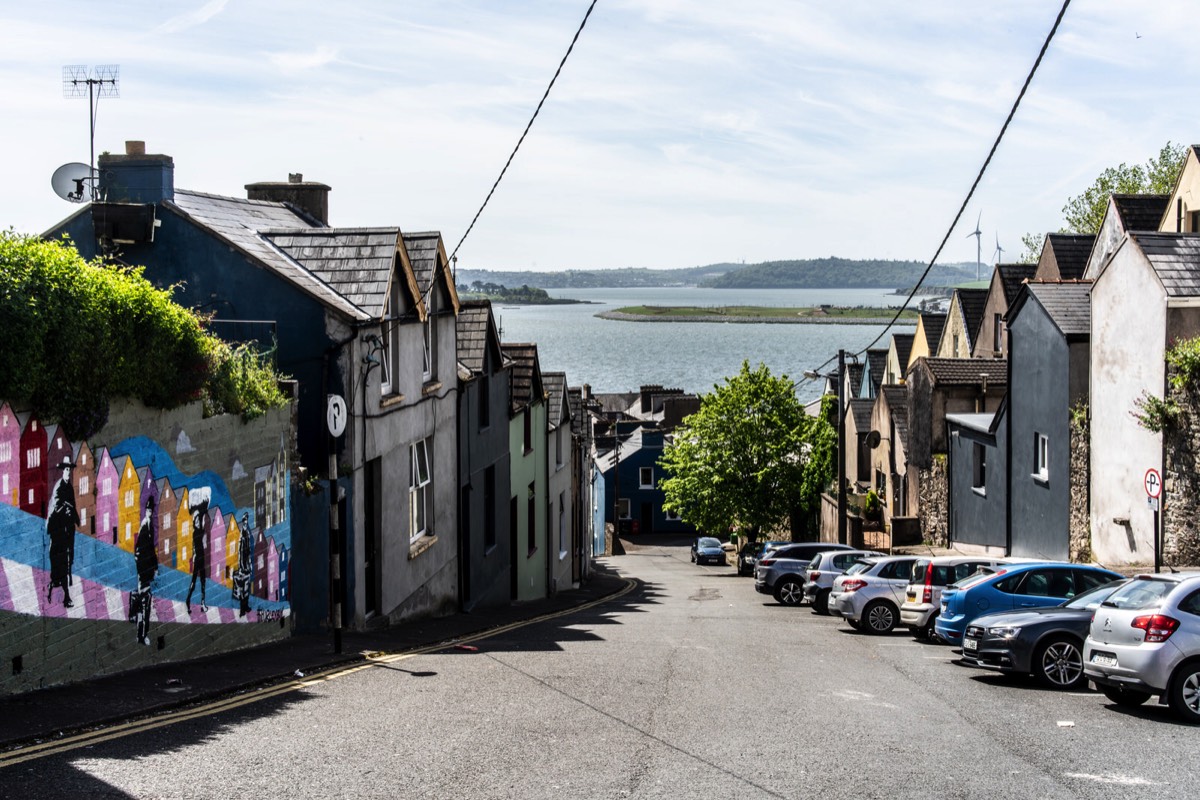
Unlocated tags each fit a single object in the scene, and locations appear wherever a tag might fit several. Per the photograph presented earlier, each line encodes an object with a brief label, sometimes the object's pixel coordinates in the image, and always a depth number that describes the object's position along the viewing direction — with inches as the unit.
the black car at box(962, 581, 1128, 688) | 578.2
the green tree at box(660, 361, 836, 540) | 2272.4
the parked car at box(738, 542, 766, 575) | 2088.7
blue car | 700.7
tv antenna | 765.3
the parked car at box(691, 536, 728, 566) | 2443.4
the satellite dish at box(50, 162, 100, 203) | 756.6
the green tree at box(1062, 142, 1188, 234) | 2423.7
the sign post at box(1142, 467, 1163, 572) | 842.8
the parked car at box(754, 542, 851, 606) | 1277.1
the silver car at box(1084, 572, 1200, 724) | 478.6
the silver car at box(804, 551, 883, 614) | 1130.0
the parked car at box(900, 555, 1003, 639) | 840.9
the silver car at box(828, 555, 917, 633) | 933.8
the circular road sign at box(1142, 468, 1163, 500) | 845.2
